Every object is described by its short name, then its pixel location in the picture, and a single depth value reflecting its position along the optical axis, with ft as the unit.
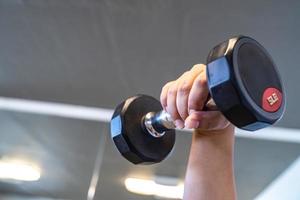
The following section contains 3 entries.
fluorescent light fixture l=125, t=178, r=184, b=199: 10.26
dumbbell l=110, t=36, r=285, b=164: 1.12
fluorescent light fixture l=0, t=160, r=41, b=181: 10.93
